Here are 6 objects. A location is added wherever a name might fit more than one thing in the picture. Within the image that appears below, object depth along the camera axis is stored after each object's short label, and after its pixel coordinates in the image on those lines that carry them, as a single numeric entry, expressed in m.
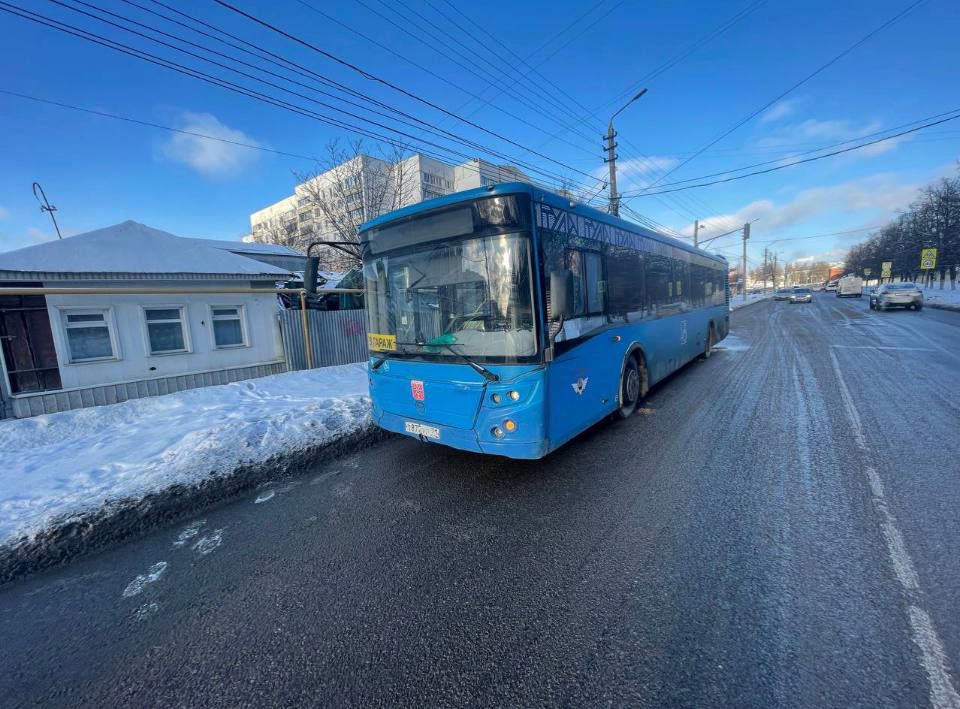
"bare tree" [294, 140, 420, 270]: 20.61
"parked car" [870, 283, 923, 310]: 22.64
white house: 8.42
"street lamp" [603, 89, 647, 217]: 15.83
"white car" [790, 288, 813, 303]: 35.78
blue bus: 3.68
